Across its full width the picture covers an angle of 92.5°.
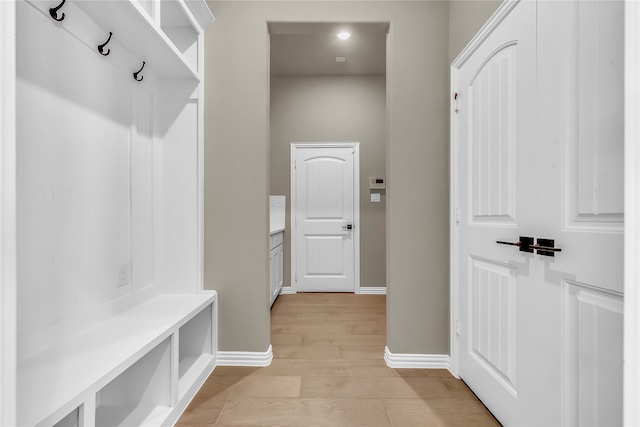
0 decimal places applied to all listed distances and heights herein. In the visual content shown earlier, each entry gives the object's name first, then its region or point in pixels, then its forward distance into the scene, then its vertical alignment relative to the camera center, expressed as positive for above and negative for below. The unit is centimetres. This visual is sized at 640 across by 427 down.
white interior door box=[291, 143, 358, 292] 409 -12
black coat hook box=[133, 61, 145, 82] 173 +76
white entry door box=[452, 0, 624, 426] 97 -2
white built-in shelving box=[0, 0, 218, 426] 99 -2
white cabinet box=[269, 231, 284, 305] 332 -65
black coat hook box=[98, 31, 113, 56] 143 +77
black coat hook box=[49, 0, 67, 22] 121 +78
